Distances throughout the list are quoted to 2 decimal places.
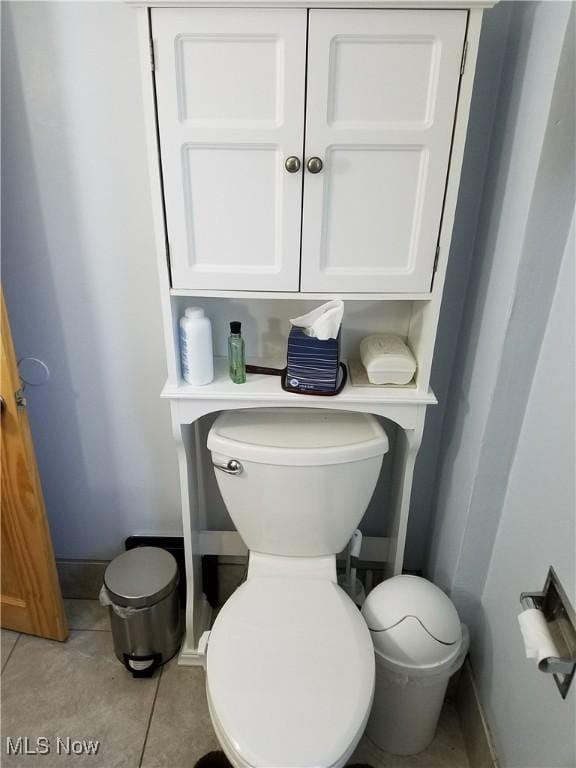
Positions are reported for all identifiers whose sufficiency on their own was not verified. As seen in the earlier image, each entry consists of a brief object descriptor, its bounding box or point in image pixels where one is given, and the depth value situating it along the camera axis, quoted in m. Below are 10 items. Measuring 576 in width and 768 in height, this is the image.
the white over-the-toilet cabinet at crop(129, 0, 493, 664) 0.95
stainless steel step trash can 1.47
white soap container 1.24
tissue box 1.19
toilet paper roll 0.89
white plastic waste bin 1.24
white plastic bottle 1.20
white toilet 1.01
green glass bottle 1.23
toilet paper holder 0.88
